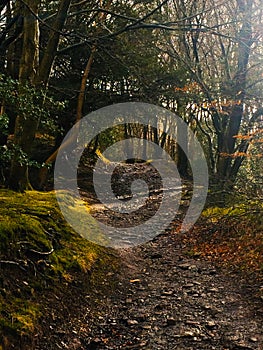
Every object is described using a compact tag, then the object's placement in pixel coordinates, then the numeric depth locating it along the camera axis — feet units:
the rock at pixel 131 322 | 15.80
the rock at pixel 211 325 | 15.47
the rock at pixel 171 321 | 15.83
